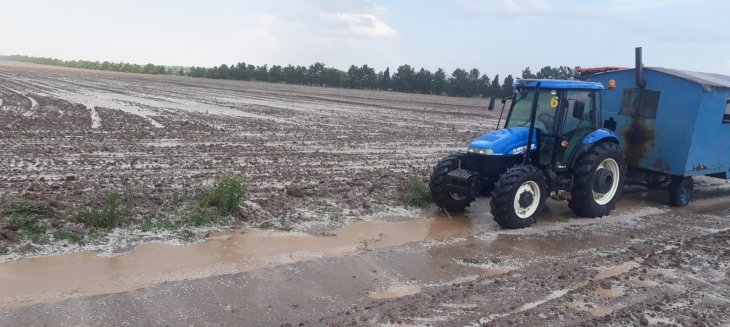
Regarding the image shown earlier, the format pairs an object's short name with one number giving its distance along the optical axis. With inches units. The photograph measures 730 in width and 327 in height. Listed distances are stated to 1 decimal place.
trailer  386.9
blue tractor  323.3
